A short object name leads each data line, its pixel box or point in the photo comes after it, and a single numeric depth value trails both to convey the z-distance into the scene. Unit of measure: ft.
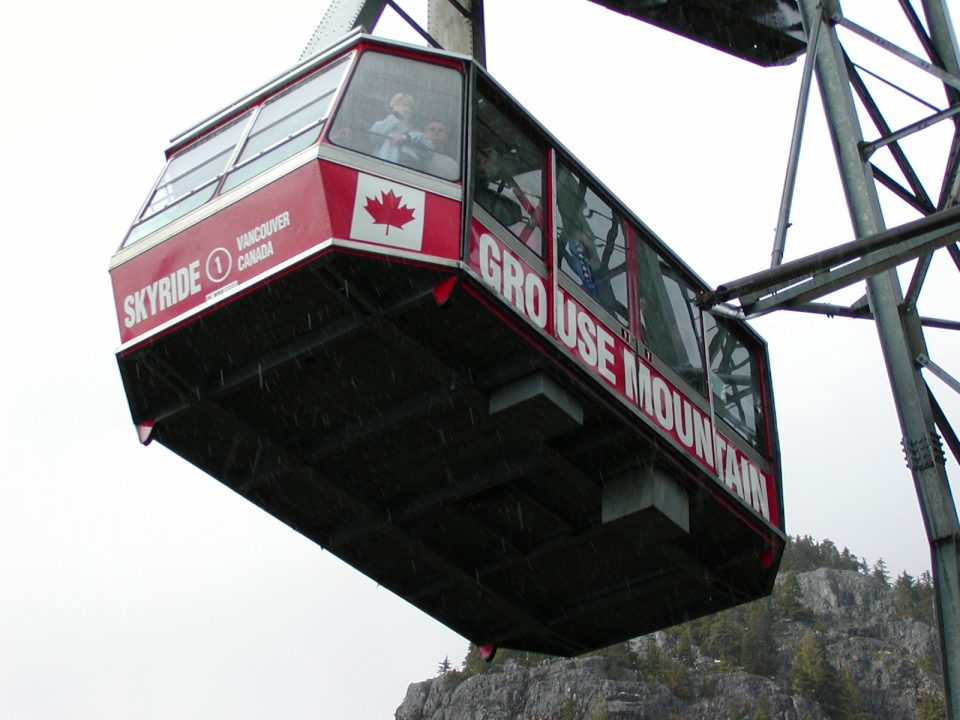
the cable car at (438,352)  38.32
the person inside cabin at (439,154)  38.88
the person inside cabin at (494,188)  40.57
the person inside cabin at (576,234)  43.14
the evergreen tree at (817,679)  368.68
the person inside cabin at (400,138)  38.83
